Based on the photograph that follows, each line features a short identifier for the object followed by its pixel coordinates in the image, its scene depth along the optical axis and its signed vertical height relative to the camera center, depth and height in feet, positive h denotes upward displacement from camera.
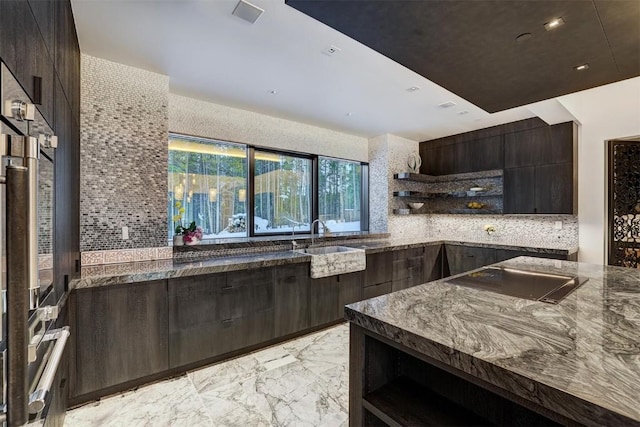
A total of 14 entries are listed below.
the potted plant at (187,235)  9.71 -0.69
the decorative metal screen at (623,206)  13.06 +0.27
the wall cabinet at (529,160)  13.35 +2.58
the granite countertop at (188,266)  6.93 -1.43
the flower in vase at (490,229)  16.24 -0.88
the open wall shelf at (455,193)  15.90 +1.10
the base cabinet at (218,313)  7.89 -2.83
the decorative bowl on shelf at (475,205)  16.28 +0.42
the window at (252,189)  11.39 +1.07
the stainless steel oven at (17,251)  2.29 -0.28
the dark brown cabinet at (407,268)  13.58 -2.58
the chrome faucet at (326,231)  13.62 -0.81
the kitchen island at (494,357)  2.51 -1.43
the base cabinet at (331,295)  10.63 -3.06
